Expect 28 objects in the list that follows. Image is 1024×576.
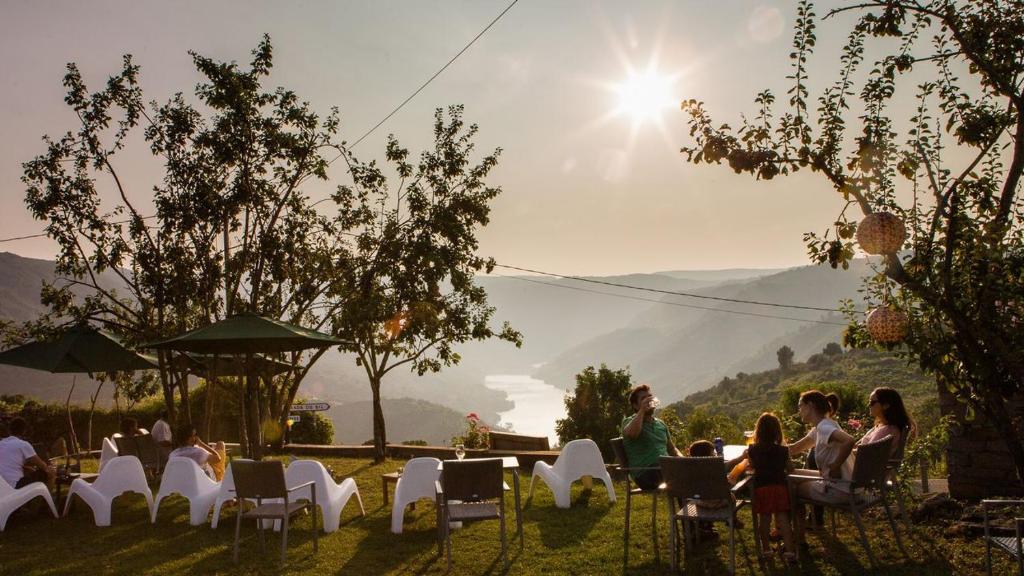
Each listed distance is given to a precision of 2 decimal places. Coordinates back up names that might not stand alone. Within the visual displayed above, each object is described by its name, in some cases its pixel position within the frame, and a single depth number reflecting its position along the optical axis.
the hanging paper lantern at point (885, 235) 4.55
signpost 12.25
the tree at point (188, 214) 11.57
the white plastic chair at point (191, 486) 7.21
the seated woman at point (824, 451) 5.23
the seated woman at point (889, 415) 5.89
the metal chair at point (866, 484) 5.06
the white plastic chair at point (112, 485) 7.43
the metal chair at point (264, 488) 5.81
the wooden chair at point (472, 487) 5.55
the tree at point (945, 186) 4.30
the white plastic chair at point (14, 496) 7.04
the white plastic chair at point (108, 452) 9.84
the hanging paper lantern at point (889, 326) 4.68
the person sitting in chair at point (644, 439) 6.34
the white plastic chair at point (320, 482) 6.76
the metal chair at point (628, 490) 6.05
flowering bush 13.80
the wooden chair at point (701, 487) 5.03
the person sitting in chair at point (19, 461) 7.44
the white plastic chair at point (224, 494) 7.10
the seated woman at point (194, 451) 7.75
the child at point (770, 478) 5.15
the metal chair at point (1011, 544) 3.99
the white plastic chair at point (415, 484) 6.80
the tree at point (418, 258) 12.99
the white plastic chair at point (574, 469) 7.73
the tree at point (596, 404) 14.77
